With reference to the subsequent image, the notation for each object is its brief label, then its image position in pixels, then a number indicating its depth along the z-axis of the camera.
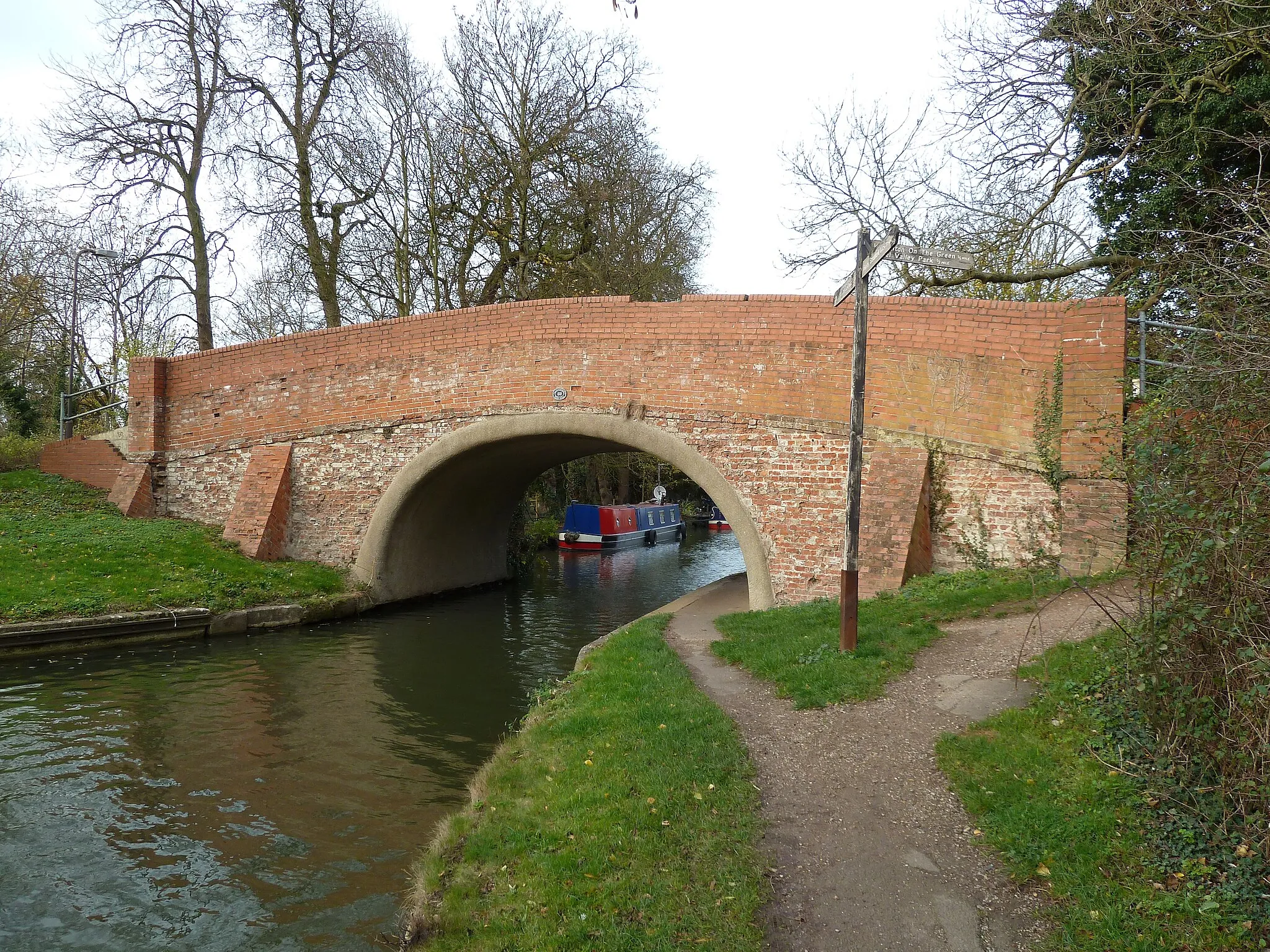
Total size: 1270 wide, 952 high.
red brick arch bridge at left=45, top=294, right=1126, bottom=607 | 8.77
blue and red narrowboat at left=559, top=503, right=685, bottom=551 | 24.33
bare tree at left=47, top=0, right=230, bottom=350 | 15.75
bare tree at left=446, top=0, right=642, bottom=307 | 17.42
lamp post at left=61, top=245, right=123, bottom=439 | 15.06
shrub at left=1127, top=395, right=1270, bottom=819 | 3.15
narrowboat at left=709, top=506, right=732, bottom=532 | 36.91
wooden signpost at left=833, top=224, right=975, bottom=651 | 6.48
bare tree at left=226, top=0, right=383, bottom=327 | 16.94
